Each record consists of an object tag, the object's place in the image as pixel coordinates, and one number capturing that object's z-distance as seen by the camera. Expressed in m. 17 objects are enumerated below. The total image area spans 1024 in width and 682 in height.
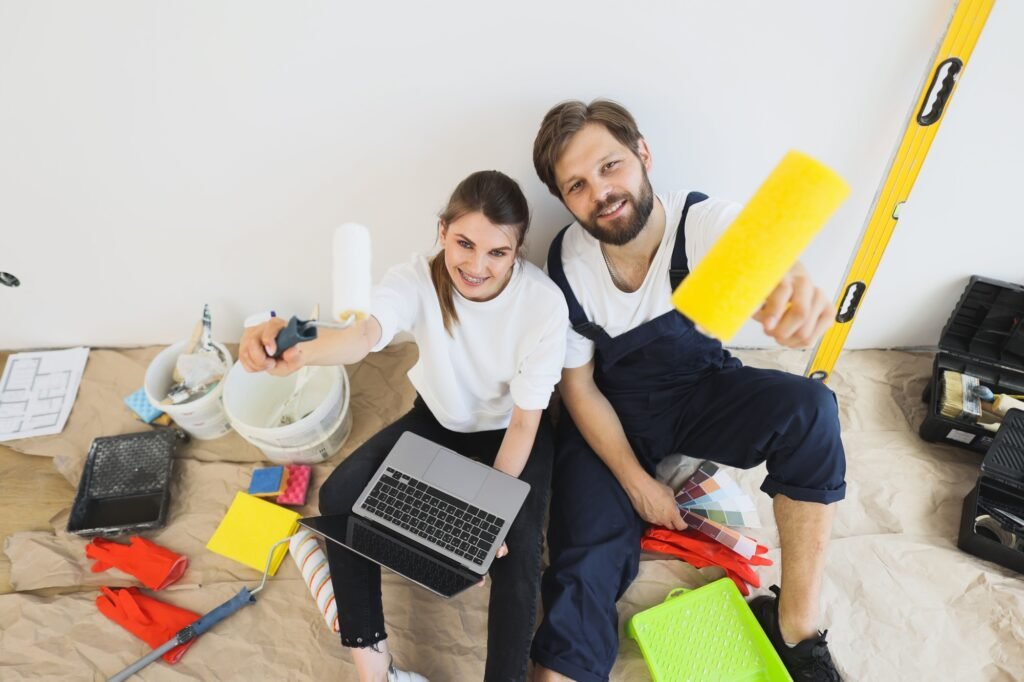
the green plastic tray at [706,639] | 1.27
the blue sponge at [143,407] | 1.76
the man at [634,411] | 1.19
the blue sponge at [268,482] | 1.60
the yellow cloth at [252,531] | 1.51
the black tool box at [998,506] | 1.43
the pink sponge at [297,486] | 1.61
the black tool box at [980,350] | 1.63
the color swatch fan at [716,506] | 1.45
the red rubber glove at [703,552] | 1.42
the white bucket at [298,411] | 1.54
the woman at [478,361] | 1.15
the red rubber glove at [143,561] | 1.46
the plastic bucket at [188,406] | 1.59
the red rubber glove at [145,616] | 1.38
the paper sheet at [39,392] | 1.74
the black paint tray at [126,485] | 1.55
